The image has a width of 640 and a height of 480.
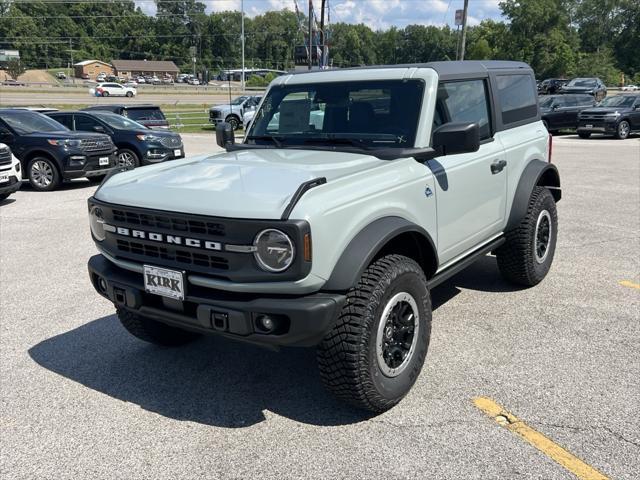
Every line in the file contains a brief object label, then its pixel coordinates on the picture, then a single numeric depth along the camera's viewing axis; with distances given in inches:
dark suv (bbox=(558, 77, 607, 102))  1243.2
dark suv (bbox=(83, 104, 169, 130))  690.8
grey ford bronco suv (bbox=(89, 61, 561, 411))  111.8
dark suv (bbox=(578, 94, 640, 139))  841.5
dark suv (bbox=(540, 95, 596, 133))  908.0
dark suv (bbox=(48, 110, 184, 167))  526.0
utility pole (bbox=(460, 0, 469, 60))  1207.6
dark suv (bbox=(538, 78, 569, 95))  1772.9
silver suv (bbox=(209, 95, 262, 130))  1040.8
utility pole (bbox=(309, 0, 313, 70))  880.9
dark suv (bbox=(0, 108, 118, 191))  448.1
